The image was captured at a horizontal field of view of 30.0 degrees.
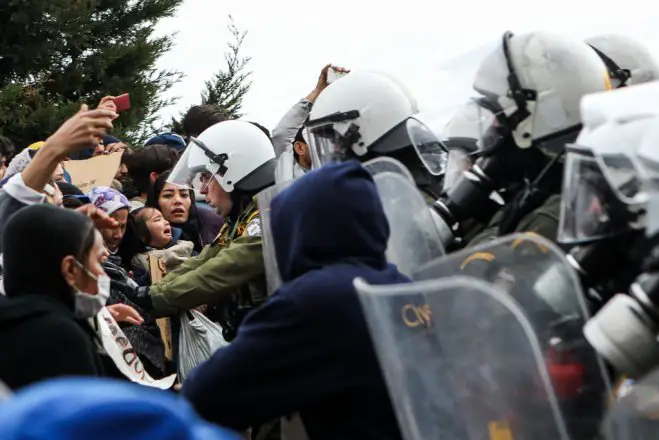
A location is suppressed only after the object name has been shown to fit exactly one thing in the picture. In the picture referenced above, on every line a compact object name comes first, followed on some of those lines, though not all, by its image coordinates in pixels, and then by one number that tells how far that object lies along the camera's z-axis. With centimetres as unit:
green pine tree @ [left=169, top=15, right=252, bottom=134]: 1266
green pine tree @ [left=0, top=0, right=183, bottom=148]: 1192
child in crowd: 630
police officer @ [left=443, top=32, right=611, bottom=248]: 361
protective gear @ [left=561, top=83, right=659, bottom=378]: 239
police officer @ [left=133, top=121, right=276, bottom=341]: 521
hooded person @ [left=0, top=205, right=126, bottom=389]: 331
